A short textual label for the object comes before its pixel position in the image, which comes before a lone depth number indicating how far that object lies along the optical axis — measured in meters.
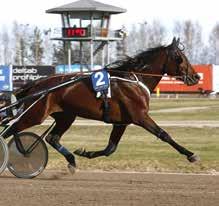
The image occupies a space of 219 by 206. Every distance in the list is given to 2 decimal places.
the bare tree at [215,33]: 107.75
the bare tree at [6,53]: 108.19
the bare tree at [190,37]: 105.38
